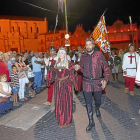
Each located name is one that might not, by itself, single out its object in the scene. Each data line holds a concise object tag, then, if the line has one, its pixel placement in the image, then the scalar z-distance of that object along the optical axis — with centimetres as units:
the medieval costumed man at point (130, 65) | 656
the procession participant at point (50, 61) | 565
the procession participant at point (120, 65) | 1193
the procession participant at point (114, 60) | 973
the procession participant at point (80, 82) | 736
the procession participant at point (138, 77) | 376
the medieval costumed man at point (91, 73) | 388
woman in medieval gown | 405
